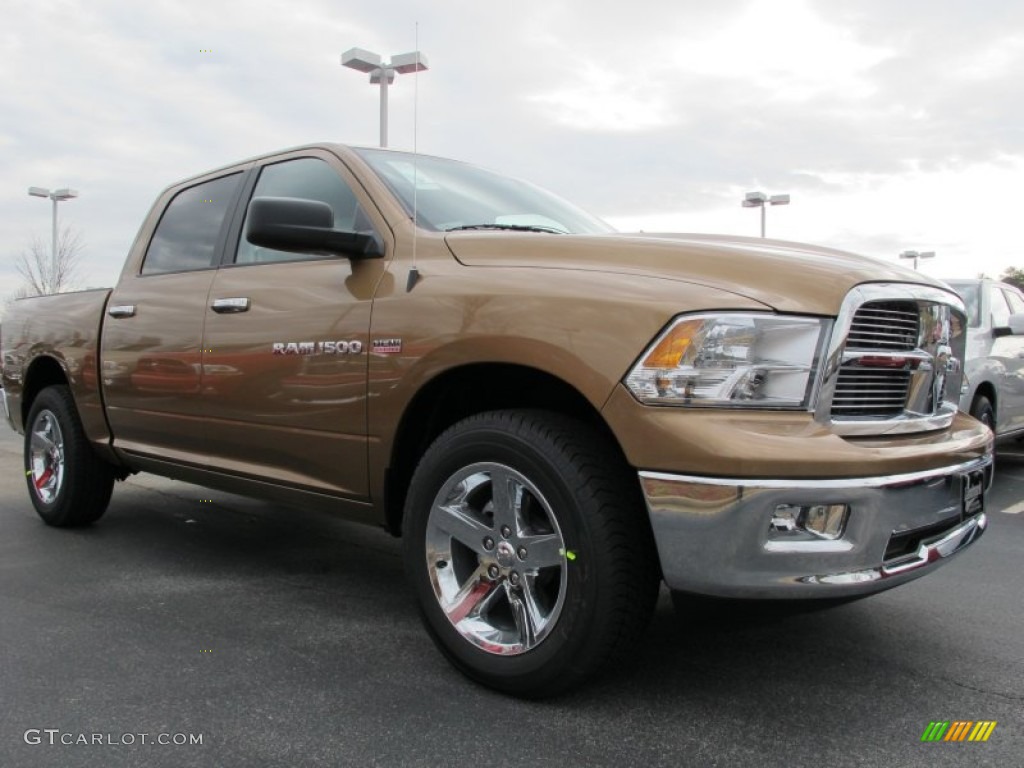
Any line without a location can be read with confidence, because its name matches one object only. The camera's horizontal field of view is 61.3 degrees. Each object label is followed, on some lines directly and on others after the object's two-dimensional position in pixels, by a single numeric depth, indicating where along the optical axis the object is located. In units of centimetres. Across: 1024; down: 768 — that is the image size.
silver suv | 625
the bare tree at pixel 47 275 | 3234
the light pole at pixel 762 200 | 2044
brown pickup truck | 218
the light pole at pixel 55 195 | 2984
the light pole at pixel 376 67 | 1219
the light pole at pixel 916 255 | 3043
